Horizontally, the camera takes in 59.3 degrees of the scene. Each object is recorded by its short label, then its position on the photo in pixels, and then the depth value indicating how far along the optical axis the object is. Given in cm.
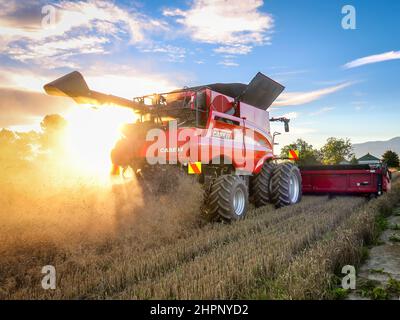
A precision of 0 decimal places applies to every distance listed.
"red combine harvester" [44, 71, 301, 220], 660
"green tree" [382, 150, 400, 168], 5603
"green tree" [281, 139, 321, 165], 3625
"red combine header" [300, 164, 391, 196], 1044
